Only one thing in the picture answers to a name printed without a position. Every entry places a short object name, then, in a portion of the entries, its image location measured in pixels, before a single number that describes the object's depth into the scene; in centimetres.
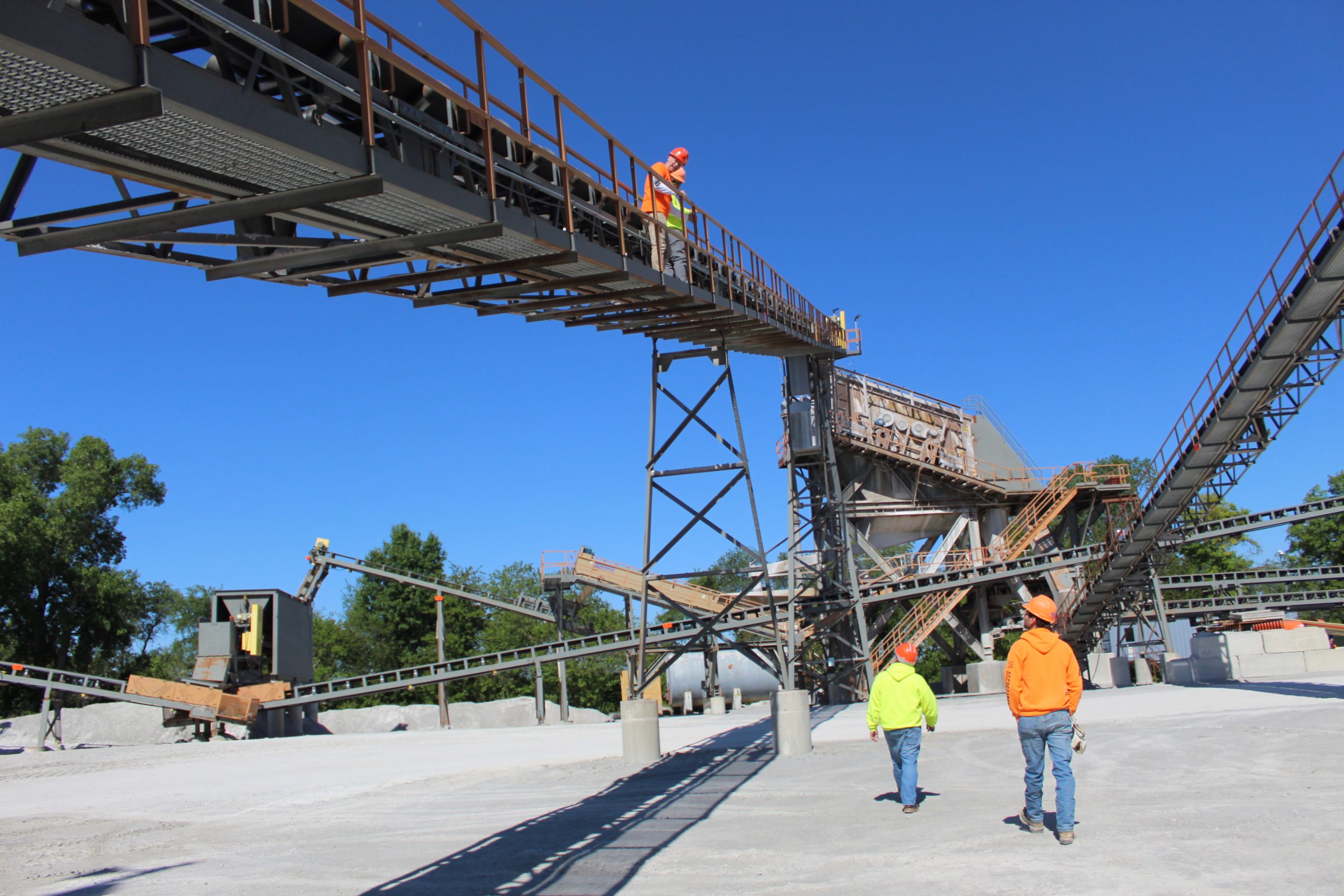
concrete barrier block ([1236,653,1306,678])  2314
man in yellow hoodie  855
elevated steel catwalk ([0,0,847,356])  465
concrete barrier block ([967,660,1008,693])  2767
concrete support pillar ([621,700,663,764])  1401
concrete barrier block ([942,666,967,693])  3106
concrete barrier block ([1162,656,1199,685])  2384
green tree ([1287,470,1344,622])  4881
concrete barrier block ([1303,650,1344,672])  2344
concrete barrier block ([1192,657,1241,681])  2316
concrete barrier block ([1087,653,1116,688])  2618
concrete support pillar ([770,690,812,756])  1380
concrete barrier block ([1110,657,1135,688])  2588
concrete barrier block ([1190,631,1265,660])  2353
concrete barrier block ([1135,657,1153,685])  2586
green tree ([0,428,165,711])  3916
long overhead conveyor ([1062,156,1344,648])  1496
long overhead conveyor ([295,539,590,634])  3319
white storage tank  3634
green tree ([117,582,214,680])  4728
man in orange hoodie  702
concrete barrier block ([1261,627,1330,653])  2369
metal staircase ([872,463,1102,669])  2761
